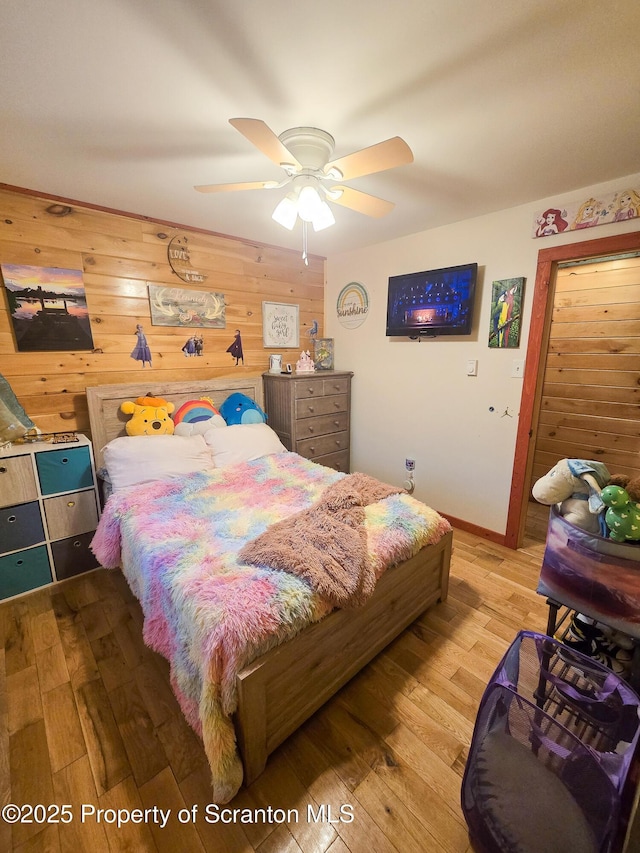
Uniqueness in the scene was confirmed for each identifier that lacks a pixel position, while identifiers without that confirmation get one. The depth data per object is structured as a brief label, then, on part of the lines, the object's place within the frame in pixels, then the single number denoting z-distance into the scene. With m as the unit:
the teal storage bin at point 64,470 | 1.99
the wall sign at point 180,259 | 2.56
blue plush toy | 2.84
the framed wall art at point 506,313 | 2.28
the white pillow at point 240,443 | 2.46
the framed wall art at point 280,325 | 3.17
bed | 1.07
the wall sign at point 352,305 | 3.22
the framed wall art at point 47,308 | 2.04
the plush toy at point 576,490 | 1.18
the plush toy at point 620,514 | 1.06
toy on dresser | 3.30
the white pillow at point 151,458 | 2.08
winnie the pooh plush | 2.37
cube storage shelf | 1.91
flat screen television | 2.45
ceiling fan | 1.20
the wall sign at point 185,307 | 2.55
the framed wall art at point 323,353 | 3.51
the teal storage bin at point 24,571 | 1.93
